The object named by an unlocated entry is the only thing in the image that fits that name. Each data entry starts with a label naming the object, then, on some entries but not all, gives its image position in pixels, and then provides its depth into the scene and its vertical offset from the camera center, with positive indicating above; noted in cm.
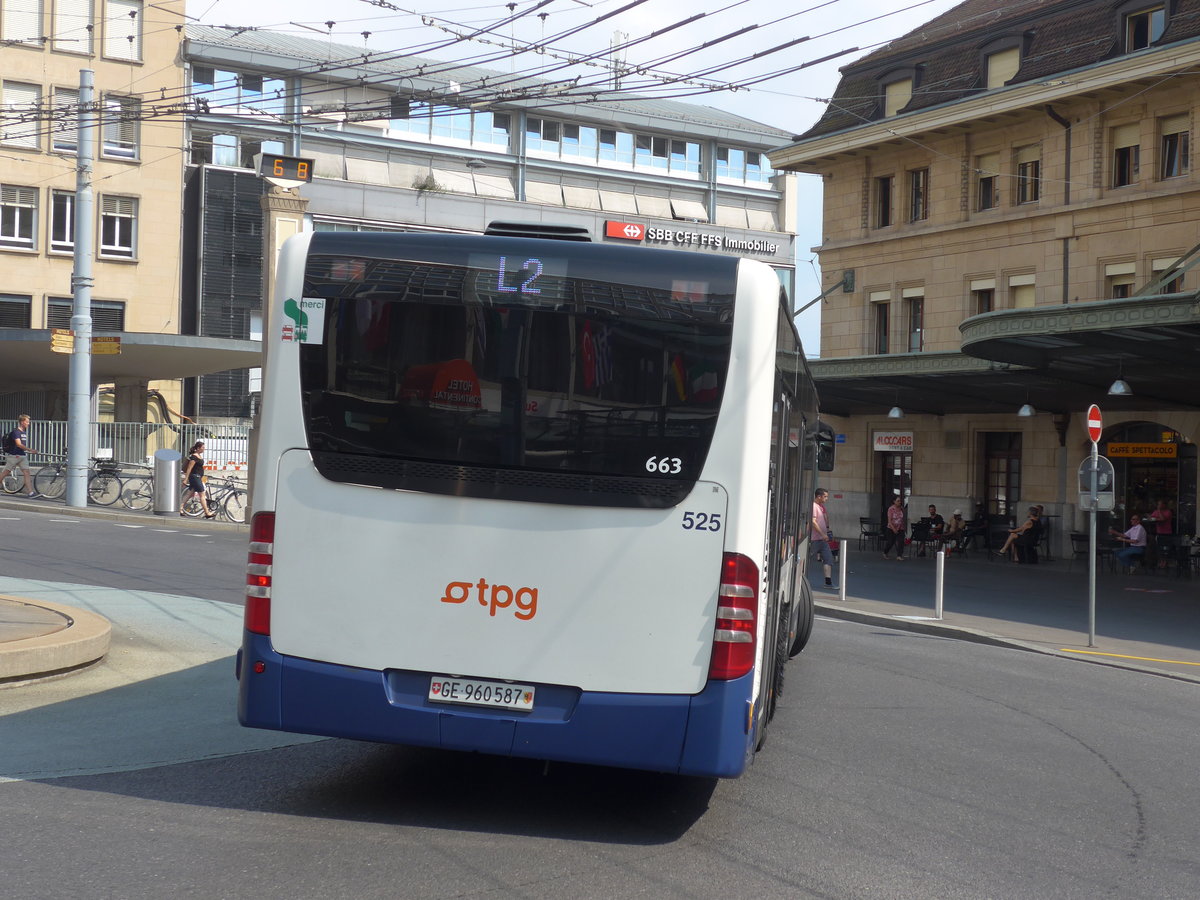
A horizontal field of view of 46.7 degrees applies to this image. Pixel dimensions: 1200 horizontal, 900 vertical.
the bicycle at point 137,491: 3002 -90
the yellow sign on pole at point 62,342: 2868 +218
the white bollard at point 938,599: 1800 -166
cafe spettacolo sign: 3135 +61
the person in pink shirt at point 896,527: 3241 -133
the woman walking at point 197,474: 2802 -46
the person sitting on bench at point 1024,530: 3109 -125
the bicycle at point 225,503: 2842 -106
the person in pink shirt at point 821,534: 2078 -102
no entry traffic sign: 1606 +63
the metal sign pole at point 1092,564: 1600 -101
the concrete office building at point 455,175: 5372 +1311
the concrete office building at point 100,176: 4809 +967
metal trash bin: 2839 -63
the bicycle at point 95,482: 3017 -74
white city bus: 604 -18
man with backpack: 3098 -17
